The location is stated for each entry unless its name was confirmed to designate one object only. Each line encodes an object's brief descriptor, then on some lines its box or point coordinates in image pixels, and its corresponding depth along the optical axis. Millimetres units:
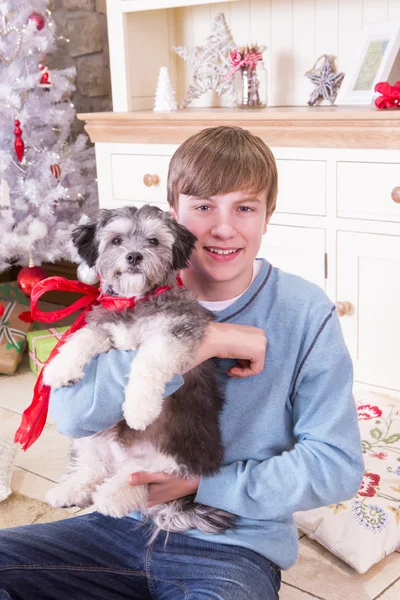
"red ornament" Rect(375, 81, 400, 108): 2691
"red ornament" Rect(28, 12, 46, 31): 3480
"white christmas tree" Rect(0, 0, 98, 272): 3469
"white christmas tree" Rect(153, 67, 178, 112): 3416
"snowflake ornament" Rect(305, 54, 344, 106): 3262
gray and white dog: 1344
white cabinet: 2666
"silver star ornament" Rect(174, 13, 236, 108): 3475
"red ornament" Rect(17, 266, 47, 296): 3492
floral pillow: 1899
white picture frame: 3006
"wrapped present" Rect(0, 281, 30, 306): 3941
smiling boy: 1364
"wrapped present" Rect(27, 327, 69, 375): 3182
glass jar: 3270
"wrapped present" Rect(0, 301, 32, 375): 3350
